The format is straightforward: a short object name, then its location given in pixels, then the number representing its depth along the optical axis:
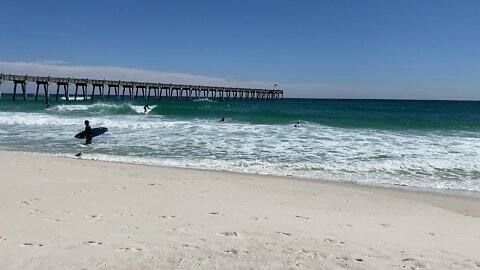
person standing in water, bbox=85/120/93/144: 16.53
